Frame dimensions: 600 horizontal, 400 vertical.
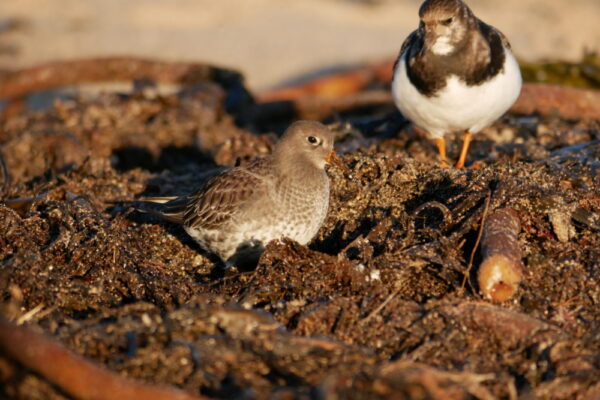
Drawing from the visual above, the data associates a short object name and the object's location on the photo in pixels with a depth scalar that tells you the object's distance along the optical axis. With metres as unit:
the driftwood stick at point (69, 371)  4.64
